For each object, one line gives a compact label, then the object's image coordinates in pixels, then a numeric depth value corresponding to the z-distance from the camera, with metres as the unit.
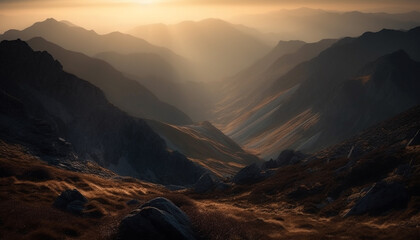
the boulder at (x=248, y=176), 78.96
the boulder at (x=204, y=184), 76.95
